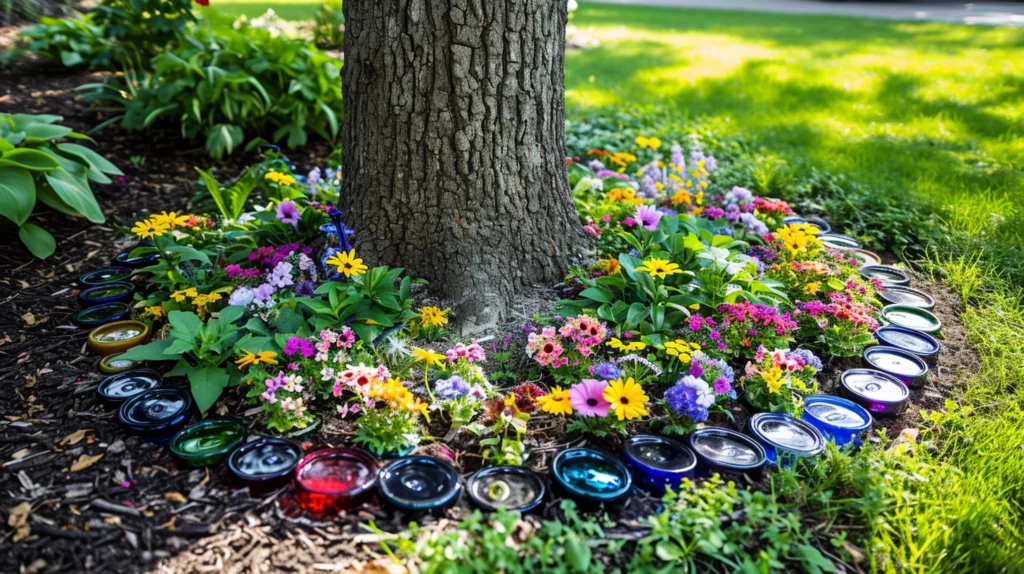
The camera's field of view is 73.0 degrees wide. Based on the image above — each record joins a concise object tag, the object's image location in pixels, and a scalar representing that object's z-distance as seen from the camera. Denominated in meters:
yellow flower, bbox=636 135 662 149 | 3.91
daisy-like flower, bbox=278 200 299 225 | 3.13
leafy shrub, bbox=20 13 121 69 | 5.55
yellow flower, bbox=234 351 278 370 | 2.23
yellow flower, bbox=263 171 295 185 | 3.34
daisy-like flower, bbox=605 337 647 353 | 2.38
